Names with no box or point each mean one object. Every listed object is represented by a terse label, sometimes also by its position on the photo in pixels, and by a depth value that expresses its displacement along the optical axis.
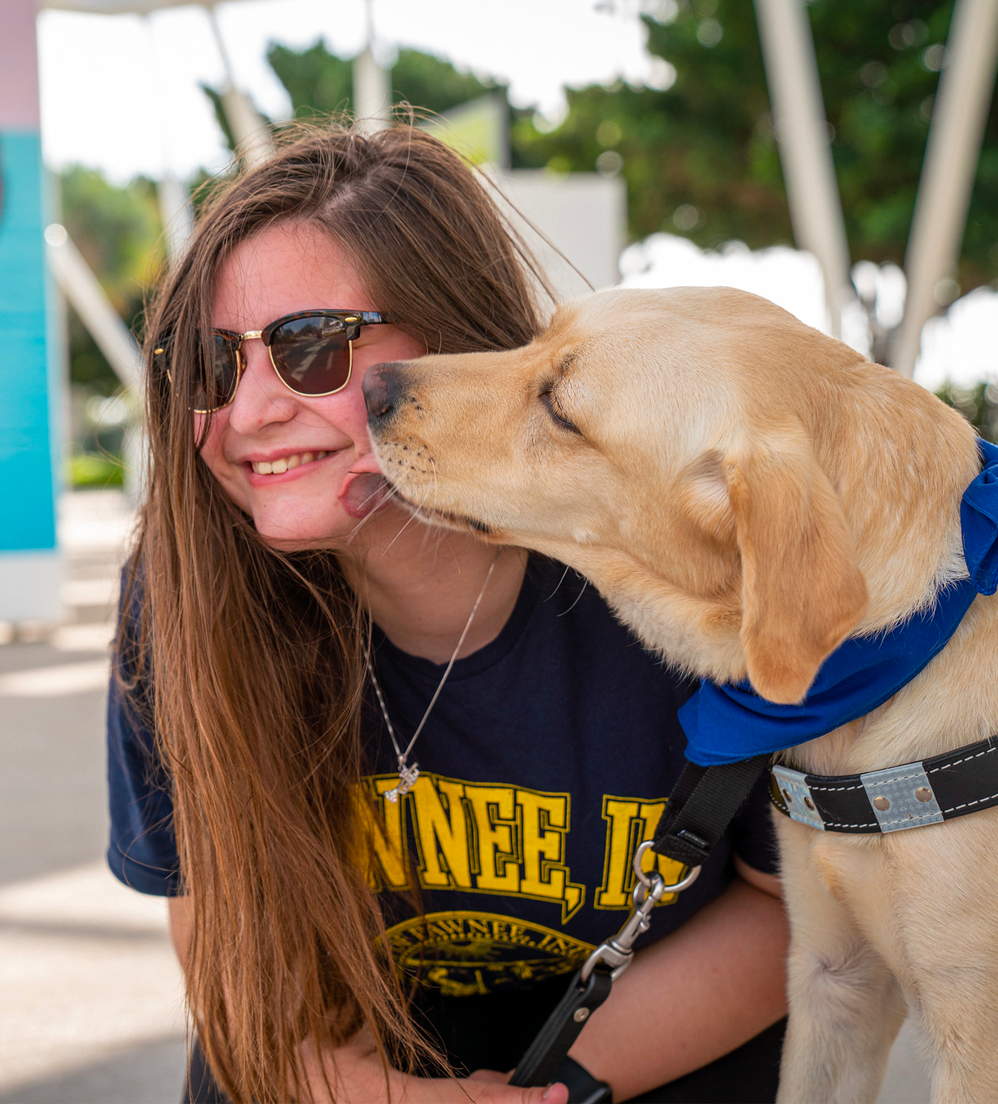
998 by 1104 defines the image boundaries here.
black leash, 1.72
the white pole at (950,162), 7.59
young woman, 1.91
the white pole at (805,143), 8.62
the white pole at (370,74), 12.70
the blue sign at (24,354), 8.31
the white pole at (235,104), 13.44
